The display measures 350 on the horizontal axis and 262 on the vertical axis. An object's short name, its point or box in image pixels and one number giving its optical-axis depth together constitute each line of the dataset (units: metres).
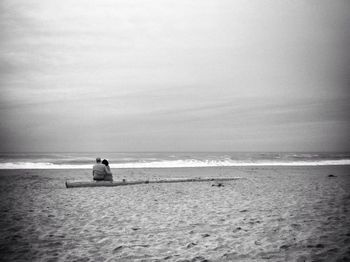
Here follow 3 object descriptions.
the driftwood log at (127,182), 14.31
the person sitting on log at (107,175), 14.80
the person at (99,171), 14.63
